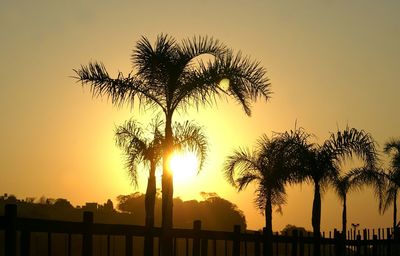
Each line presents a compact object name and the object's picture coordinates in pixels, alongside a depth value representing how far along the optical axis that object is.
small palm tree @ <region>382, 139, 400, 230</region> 43.69
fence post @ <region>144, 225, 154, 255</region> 18.35
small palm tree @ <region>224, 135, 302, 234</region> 32.19
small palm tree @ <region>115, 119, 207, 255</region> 23.09
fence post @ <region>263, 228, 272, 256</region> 23.40
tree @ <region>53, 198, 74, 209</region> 94.14
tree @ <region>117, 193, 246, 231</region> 102.56
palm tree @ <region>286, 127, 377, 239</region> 29.83
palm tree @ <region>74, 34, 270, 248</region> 21.30
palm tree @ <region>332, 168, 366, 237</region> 41.25
